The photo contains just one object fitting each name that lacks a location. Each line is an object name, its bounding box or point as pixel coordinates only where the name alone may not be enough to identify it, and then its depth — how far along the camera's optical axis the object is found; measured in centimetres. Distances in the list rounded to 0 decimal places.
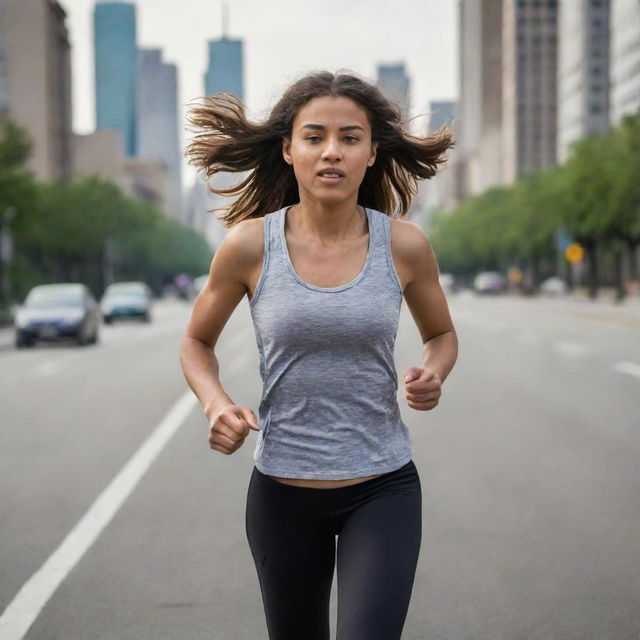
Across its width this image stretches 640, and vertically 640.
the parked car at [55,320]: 2764
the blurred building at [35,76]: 12975
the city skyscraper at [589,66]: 13175
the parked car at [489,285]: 9131
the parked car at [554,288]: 8006
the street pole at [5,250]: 4394
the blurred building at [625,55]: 10225
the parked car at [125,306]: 4422
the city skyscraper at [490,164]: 19675
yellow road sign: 6825
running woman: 283
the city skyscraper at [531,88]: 17425
